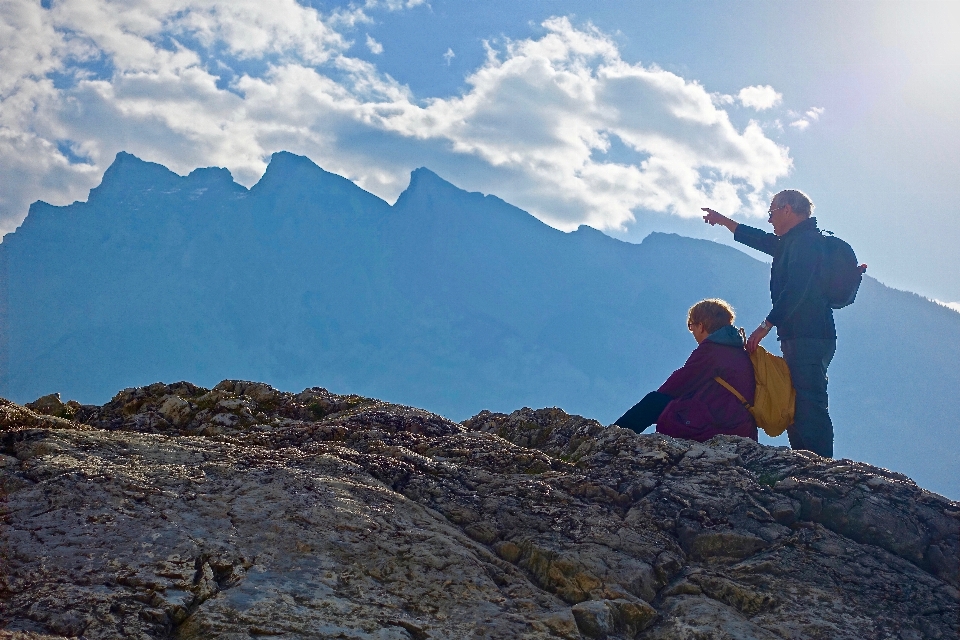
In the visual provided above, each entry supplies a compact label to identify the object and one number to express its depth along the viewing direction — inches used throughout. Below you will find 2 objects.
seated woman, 371.9
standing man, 389.4
